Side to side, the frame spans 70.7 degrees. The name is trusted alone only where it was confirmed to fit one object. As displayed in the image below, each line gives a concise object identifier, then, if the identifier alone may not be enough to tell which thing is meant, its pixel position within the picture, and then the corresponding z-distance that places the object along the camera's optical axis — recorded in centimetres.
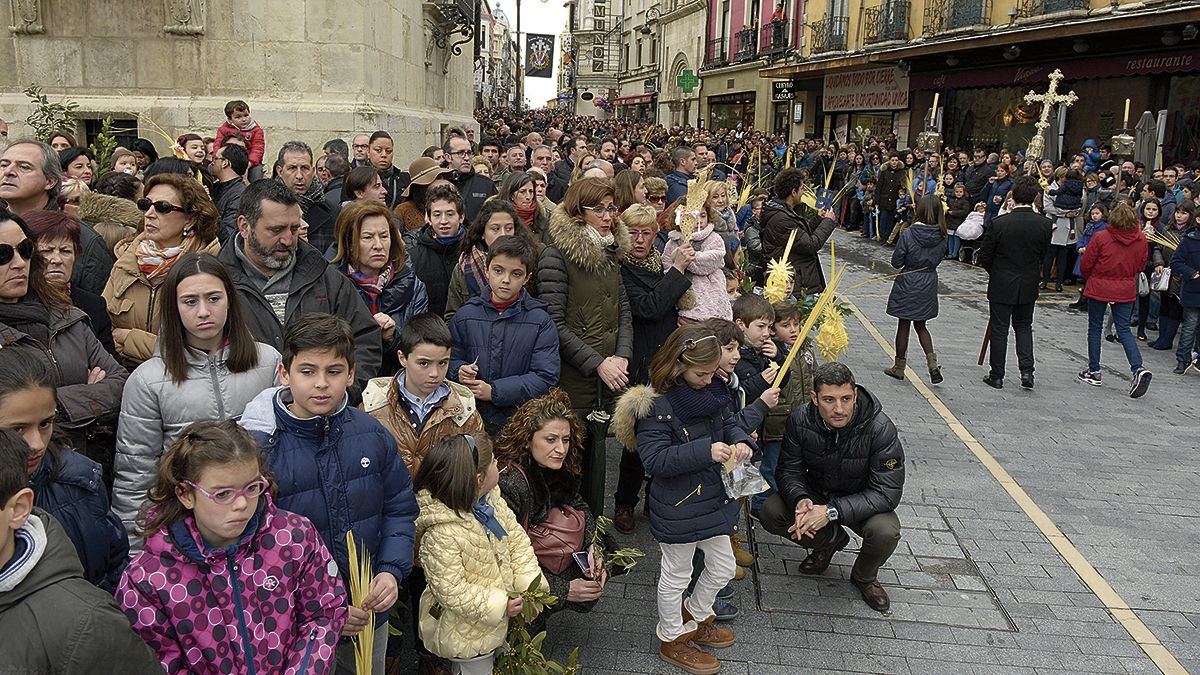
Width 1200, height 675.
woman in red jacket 891
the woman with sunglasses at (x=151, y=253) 381
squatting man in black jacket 451
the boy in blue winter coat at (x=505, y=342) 439
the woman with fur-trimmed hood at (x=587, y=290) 499
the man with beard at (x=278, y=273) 373
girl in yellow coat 328
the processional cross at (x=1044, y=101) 1723
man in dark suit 865
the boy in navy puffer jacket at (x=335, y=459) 291
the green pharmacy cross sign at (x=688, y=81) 3822
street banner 3938
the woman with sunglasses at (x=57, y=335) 313
